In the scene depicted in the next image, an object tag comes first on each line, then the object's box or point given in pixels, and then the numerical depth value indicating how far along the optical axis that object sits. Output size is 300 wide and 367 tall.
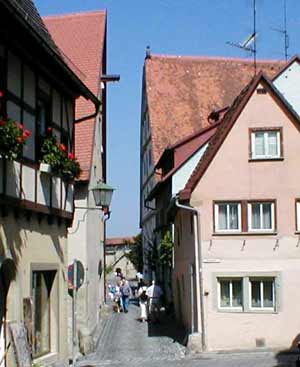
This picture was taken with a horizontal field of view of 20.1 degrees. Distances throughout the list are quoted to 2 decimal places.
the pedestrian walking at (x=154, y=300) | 31.25
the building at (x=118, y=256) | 89.62
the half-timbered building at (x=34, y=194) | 13.88
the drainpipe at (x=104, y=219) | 34.84
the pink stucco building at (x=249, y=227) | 23.11
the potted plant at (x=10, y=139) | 12.55
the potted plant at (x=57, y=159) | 15.84
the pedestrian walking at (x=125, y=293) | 36.16
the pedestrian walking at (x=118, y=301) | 37.64
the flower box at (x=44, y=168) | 15.59
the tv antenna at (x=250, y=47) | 29.12
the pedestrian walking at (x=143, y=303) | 31.83
